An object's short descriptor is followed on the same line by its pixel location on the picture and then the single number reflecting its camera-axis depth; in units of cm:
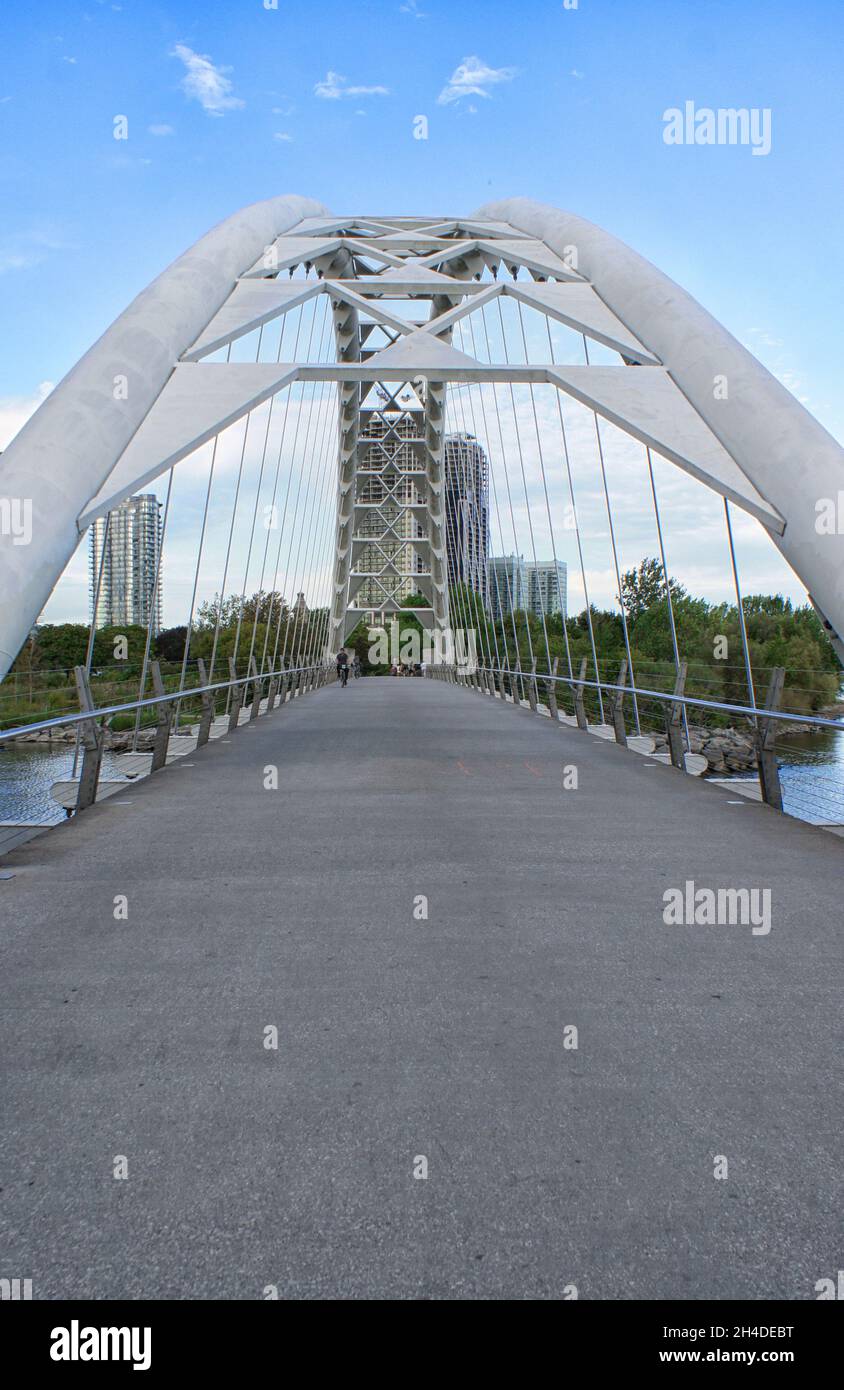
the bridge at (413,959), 229
